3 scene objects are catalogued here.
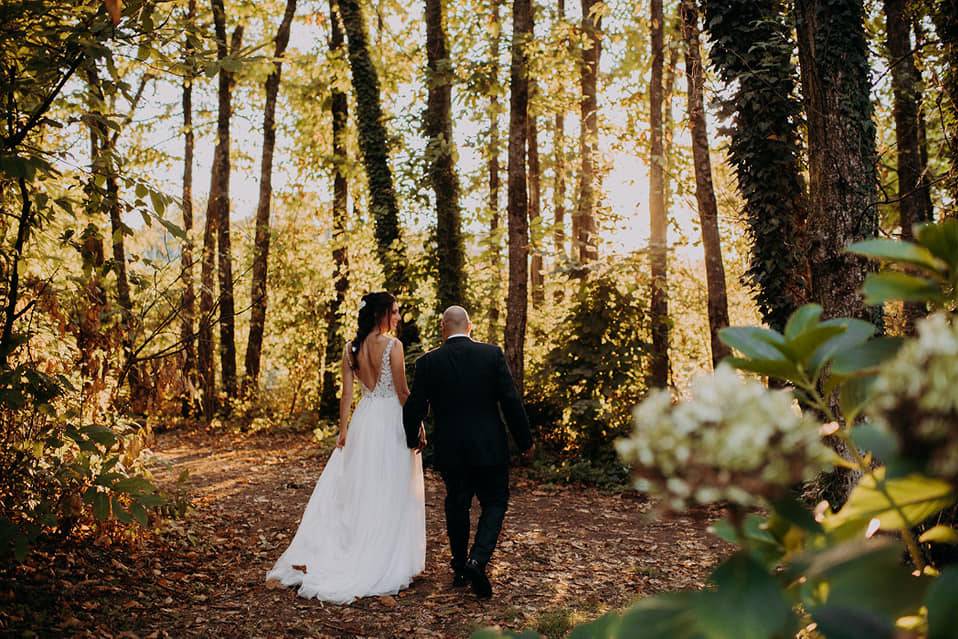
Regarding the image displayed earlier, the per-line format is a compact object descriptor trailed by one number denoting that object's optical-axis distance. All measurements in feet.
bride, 18.85
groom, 18.17
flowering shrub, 2.42
